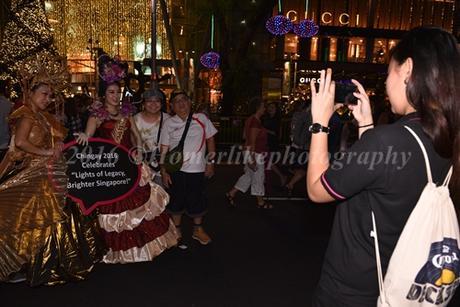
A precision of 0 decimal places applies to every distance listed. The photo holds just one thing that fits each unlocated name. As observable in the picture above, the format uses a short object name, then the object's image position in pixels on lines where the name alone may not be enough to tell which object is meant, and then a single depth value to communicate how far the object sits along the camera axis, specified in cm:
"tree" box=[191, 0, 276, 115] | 1534
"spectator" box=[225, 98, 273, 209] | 721
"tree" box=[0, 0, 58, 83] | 1469
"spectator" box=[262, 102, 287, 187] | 891
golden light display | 2125
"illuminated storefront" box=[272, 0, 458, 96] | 2523
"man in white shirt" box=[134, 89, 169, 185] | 554
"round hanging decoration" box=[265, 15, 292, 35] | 1282
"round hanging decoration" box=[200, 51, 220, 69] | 1438
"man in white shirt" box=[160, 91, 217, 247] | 529
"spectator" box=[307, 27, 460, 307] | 151
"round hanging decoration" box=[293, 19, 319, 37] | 1390
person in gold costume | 402
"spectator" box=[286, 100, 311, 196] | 786
